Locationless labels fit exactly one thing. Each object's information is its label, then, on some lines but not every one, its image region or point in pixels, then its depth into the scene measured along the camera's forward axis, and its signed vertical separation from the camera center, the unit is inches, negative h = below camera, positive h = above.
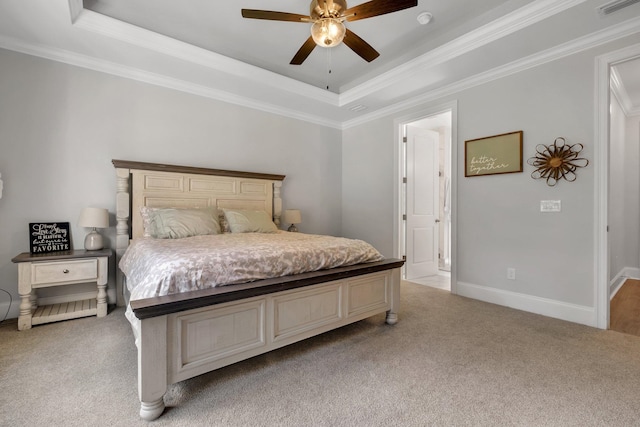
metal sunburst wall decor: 105.9 +18.1
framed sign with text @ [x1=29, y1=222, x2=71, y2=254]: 110.4 -10.6
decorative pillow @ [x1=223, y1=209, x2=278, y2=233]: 131.9 -5.5
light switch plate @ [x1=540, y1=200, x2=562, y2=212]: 109.9 +1.4
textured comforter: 64.4 -13.2
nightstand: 96.9 -23.8
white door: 172.9 +4.3
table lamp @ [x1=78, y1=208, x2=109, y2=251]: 110.5 -4.9
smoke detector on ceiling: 106.8 +71.5
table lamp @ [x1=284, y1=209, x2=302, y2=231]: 166.6 -3.6
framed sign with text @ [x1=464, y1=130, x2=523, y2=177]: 120.4 +23.9
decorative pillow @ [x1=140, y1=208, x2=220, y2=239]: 112.7 -5.2
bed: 56.9 -24.9
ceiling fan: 74.9 +52.1
